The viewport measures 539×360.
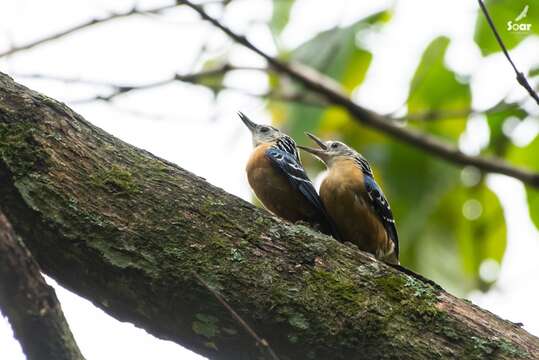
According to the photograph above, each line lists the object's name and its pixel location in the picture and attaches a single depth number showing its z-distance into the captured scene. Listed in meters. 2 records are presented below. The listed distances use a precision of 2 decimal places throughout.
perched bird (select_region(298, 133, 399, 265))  11.10
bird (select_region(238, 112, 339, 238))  11.16
